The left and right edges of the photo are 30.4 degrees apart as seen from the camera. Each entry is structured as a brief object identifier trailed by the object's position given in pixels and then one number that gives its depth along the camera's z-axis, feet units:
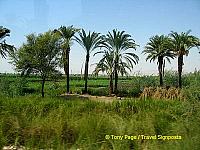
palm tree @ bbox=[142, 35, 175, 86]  114.94
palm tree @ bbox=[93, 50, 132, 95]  113.60
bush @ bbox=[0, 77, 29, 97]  103.45
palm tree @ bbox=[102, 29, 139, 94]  112.78
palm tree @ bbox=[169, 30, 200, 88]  106.42
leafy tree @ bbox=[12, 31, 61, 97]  109.50
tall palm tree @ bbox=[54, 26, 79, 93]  110.63
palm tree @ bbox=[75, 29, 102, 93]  112.57
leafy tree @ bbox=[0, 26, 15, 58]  99.13
